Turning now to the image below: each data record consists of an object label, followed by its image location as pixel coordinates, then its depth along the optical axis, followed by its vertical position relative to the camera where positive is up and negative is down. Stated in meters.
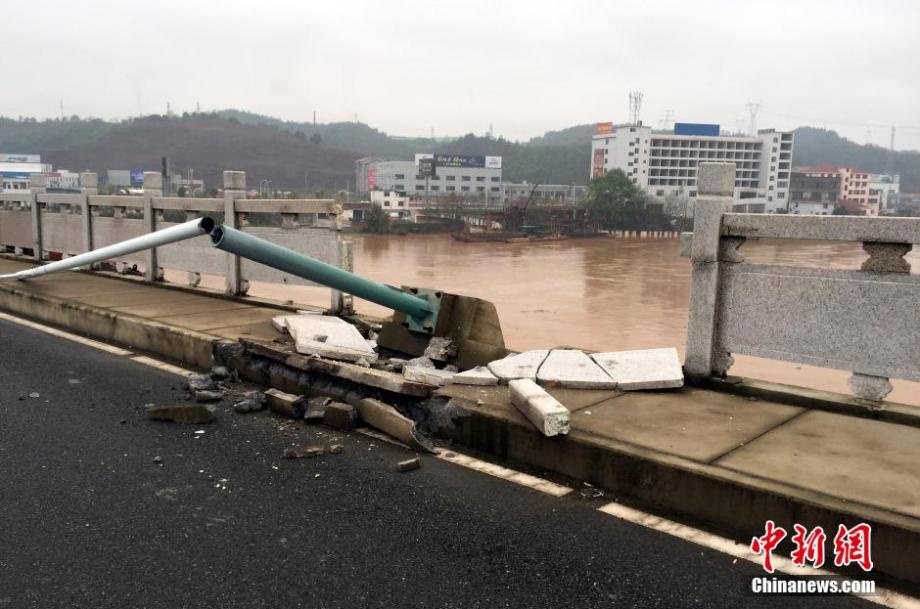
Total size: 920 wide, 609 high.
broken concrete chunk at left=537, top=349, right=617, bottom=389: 5.50 -1.23
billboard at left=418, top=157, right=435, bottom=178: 128.50 +5.59
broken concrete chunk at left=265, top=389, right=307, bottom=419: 5.55 -1.52
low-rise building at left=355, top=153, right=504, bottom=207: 128.75 +4.46
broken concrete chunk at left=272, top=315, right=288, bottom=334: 7.39 -1.24
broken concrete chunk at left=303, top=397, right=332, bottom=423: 5.41 -1.52
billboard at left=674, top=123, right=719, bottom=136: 123.81 +13.24
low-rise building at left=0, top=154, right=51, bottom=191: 123.44 +4.45
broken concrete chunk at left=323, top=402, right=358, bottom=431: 5.27 -1.51
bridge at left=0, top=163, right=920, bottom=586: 3.68 -1.31
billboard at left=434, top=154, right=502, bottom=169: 130.75 +7.43
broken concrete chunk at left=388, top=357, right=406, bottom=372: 6.55 -1.42
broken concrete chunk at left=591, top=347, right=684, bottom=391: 5.44 -1.19
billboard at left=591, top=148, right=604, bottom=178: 129.25 +7.60
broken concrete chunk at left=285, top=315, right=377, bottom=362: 6.36 -1.23
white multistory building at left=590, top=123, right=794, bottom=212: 118.62 +8.04
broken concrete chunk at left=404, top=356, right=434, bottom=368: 6.52 -1.38
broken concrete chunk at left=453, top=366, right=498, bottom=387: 5.54 -1.27
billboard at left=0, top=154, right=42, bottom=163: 155.75 +6.52
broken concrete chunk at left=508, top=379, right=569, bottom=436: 4.36 -1.19
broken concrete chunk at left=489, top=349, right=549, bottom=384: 5.62 -1.22
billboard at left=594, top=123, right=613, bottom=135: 140.38 +14.66
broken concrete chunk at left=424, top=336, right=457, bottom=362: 6.63 -1.29
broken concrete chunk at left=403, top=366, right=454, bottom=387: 5.59 -1.30
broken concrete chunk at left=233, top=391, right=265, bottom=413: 5.71 -1.56
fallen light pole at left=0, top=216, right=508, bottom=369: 6.12 -0.95
